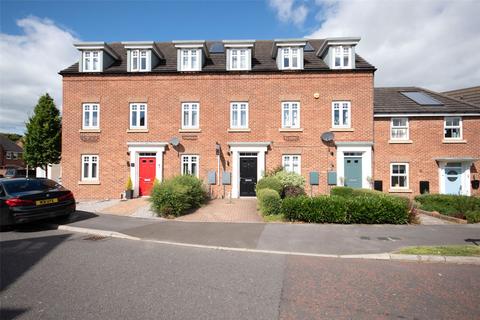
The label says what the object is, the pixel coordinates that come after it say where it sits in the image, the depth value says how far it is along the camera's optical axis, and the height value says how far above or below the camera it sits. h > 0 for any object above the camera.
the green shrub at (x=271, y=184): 12.26 -0.99
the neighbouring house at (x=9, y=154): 48.44 +1.62
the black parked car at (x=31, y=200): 7.97 -1.21
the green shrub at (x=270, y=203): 10.45 -1.59
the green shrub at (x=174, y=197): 10.63 -1.40
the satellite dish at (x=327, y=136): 15.02 +1.57
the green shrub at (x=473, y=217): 9.98 -2.05
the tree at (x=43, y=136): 26.70 +2.81
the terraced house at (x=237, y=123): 15.38 +2.40
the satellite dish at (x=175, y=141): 15.29 +1.30
